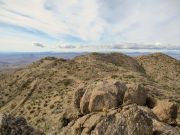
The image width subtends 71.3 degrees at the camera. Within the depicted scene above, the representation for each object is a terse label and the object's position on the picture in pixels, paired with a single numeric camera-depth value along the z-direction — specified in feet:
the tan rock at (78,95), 46.37
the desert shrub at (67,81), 111.43
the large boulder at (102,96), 39.61
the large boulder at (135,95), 43.22
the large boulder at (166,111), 39.74
